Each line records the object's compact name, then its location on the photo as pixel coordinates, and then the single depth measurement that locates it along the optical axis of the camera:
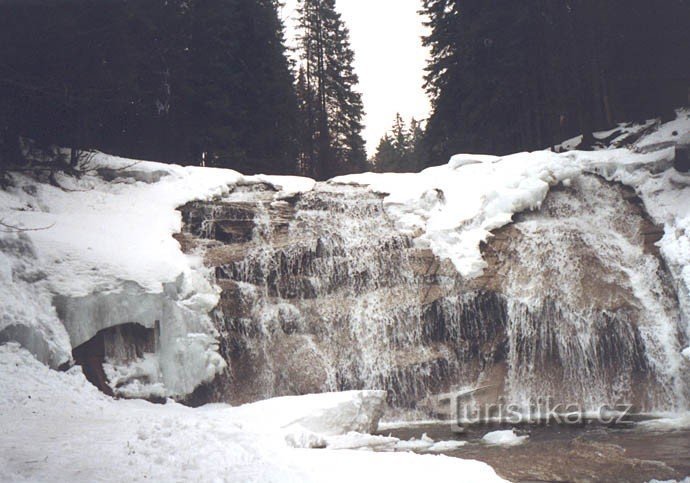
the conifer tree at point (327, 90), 31.51
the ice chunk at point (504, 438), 8.30
